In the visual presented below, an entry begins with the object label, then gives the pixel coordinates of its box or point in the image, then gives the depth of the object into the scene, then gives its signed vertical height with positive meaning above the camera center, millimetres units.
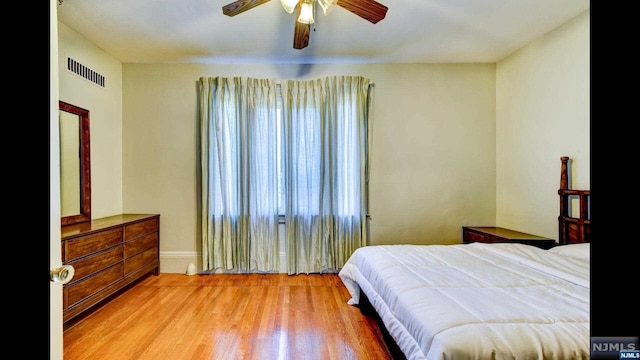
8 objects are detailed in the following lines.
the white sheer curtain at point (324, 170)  3867 +115
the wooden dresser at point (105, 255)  2491 -710
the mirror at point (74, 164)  2984 +159
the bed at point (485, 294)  1217 -610
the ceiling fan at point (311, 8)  2117 +1188
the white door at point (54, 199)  745 -46
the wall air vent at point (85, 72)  3082 +1131
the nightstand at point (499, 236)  3078 -615
